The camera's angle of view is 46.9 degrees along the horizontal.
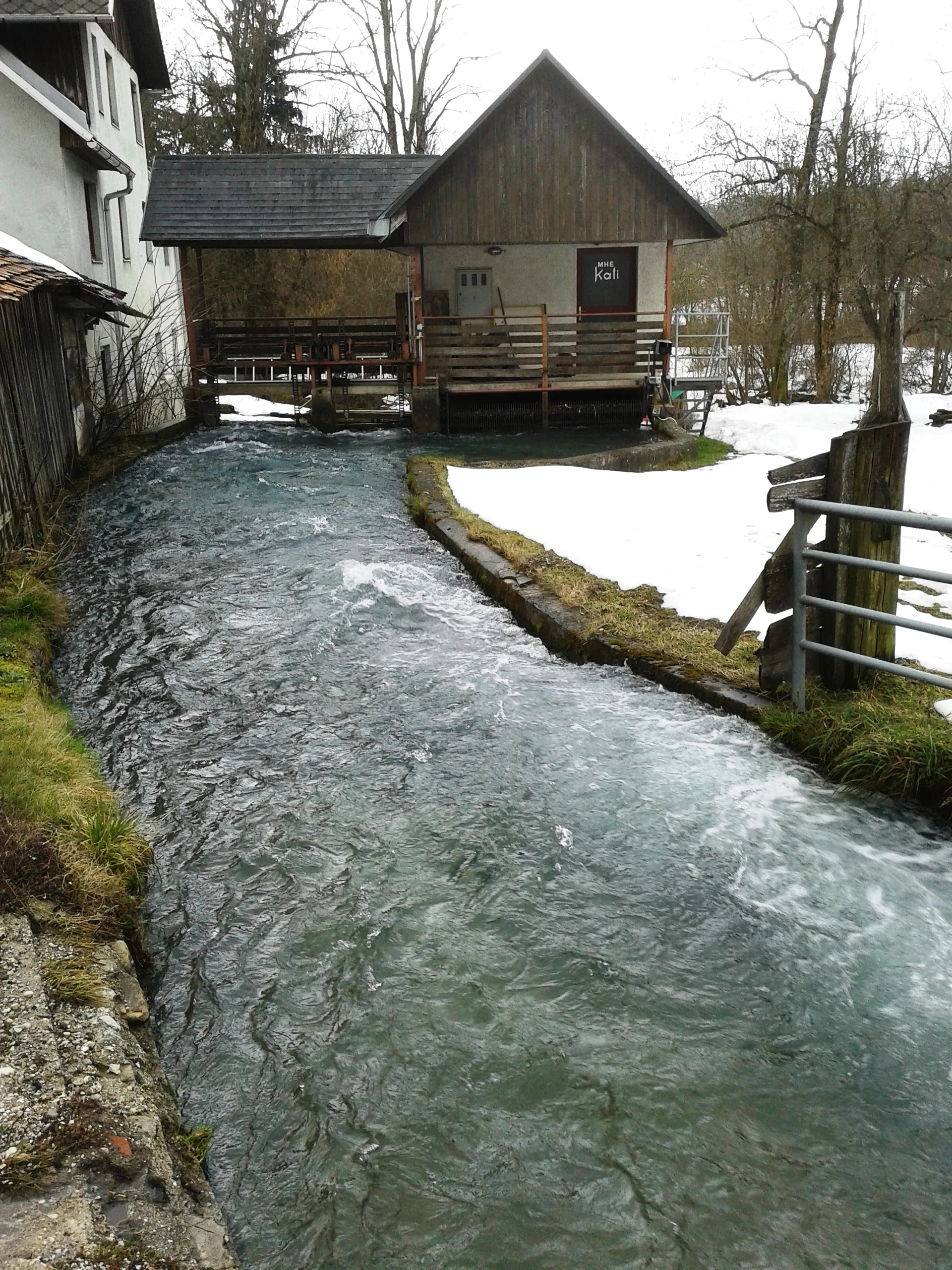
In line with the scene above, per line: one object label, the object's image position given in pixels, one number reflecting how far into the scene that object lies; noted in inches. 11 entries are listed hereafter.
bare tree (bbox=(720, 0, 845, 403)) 943.7
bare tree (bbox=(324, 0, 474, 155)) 1378.0
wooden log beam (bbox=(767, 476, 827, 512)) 213.9
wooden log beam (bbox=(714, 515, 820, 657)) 222.7
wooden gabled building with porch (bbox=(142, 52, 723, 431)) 816.9
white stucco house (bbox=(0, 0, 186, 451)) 685.3
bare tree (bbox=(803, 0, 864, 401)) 922.7
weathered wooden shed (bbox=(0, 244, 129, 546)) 387.2
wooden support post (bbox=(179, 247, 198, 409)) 840.3
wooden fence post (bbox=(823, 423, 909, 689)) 217.2
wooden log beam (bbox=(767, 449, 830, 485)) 218.8
